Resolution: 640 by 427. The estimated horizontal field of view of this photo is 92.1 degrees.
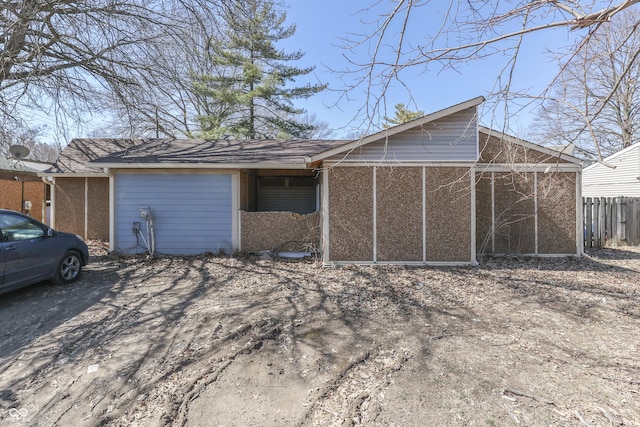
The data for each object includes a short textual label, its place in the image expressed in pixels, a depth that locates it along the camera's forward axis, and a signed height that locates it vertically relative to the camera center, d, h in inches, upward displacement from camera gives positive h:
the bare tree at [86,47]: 258.7 +153.2
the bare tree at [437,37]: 117.2 +72.9
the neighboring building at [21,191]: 495.8 +38.4
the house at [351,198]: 273.4 +14.1
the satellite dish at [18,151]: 313.5 +64.0
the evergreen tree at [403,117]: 848.4 +266.6
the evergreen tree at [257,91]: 595.5 +247.4
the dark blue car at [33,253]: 176.4 -26.0
